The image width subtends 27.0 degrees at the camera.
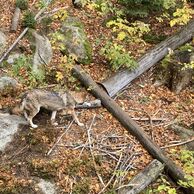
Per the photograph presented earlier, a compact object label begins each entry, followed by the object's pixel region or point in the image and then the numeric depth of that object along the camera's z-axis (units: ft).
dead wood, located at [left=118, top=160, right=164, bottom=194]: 27.84
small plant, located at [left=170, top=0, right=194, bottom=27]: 38.42
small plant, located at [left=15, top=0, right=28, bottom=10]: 41.98
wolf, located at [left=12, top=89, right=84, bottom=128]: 30.66
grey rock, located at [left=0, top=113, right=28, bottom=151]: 29.25
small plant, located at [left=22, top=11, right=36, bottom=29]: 40.01
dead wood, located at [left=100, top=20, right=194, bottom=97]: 36.88
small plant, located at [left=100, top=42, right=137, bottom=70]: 38.27
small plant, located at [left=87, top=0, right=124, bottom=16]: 41.70
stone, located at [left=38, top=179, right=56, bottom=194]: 26.65
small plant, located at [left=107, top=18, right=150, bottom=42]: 38.65
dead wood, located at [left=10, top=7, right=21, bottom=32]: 39.65
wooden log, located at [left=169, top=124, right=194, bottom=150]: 33.50
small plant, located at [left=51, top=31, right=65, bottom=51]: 39.14
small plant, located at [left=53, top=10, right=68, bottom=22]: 39.82
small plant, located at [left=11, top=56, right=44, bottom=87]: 35.68
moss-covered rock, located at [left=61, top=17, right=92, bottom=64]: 39.99
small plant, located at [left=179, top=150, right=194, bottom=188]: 26.73
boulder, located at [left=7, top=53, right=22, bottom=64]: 37.14
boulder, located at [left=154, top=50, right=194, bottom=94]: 39.14
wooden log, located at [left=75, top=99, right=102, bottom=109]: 34.27
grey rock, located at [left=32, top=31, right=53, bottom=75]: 37.45
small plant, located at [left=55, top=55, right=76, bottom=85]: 35.95
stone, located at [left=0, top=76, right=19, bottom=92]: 34.39
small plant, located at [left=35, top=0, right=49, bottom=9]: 42.86
